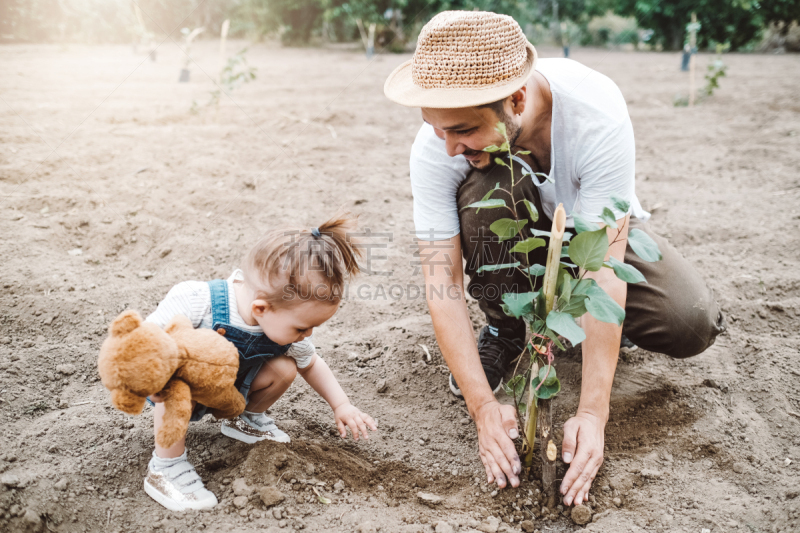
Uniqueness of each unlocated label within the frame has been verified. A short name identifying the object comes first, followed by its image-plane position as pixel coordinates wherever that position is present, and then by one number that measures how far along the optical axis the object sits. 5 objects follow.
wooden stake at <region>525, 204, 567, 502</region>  1.23
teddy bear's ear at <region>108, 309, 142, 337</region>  1.16
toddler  1.43
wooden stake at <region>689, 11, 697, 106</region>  6.22
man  1.41
